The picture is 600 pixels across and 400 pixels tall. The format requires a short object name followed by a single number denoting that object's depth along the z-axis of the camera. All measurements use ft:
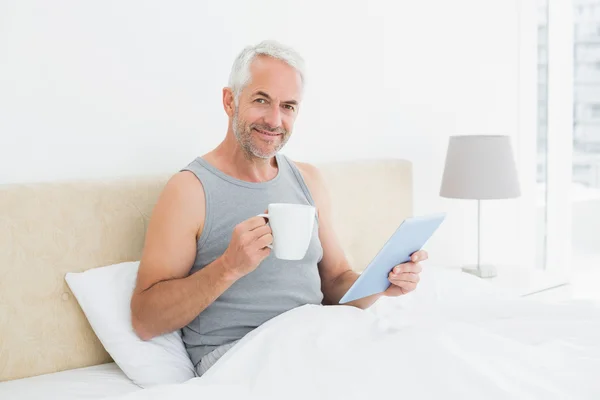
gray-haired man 5.46
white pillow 5.52
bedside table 8.89
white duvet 4.21
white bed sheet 5.16
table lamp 9.01
